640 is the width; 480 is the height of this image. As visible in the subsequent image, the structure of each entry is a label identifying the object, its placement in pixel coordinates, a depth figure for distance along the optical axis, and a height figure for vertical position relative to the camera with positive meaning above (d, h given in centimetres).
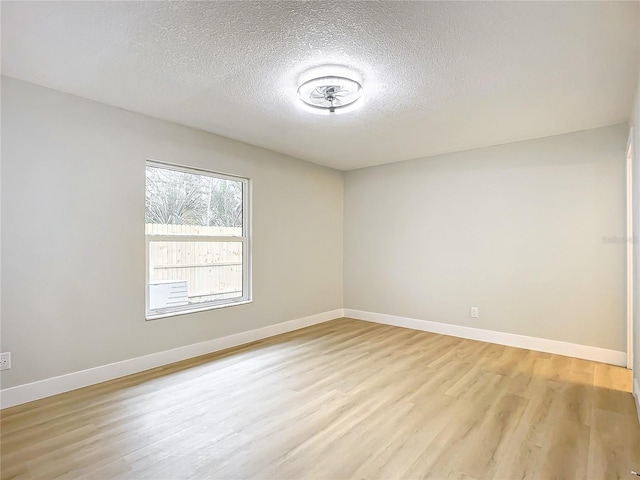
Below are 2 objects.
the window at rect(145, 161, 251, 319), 355 +0
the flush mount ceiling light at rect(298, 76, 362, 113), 257 +118
